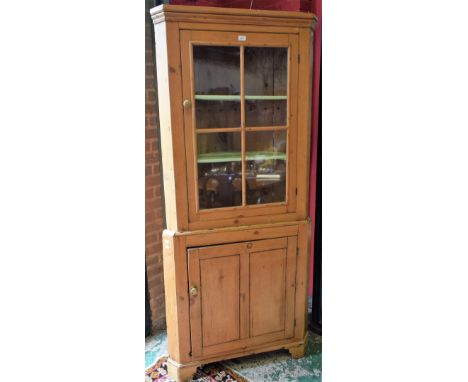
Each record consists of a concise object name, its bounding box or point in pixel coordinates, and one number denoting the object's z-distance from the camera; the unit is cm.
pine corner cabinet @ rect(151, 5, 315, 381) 169
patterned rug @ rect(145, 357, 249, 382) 200
